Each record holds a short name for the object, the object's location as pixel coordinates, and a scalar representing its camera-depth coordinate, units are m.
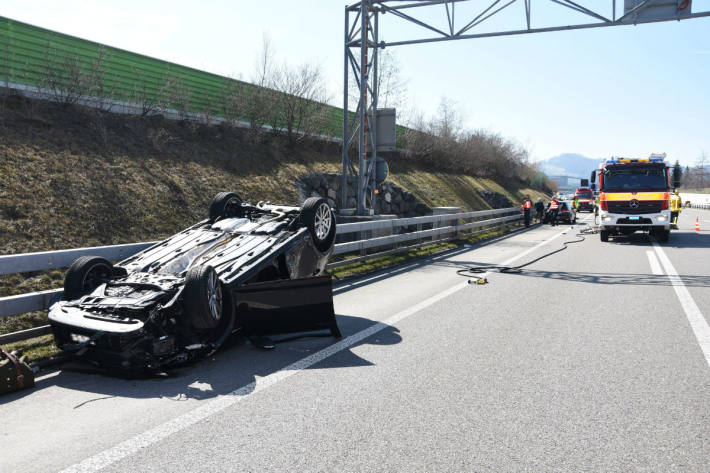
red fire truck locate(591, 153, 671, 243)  18.00
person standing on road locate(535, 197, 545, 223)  30.69
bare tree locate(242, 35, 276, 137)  20.64
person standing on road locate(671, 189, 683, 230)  20.68
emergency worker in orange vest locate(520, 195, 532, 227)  26.62
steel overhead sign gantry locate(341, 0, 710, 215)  15.02
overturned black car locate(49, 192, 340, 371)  4.68
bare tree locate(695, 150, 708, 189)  151.88
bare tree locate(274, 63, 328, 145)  22.36
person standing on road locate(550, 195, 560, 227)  29.53
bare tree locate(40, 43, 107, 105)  13.95
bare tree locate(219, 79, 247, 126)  20.03
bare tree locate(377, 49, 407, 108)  31.15
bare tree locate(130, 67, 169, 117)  16.41
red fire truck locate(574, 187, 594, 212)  48.41
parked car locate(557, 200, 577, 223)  29.80
